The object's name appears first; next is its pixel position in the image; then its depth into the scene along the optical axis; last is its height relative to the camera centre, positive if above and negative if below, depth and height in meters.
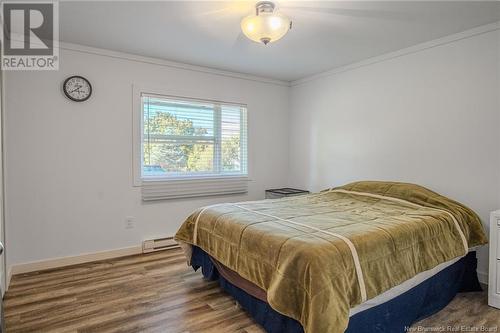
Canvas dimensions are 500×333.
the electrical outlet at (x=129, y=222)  3.48 -0.71
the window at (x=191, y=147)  3.63 +0.18
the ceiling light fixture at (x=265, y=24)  2.08 +0.96
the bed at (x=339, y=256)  1.62 -0.61
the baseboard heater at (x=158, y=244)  3.56 -1.00
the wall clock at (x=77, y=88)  3.11 +0.75
